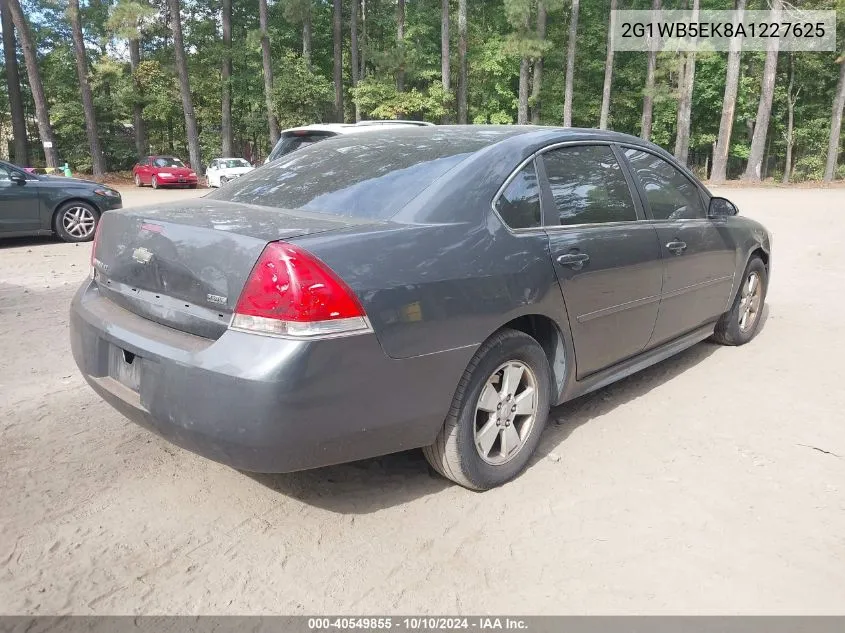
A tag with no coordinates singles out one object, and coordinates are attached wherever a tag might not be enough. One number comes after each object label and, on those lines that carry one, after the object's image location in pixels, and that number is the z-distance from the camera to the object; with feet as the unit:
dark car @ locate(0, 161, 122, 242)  32.07
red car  92.22
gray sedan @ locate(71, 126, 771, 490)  7.49
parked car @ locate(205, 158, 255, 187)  94.07
